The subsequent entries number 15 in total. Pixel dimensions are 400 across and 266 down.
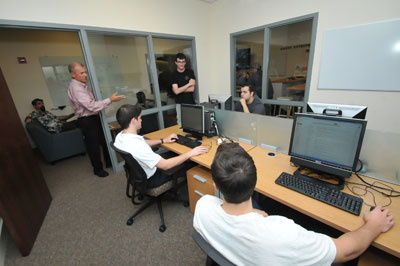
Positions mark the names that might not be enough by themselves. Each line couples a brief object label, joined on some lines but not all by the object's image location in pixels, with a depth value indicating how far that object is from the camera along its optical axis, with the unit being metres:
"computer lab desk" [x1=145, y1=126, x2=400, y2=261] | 0.86
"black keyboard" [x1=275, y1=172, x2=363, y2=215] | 1.02
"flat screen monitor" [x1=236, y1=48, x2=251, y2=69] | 3.89
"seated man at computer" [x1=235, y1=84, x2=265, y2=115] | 2.57
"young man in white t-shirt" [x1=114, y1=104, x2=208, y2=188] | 1.54
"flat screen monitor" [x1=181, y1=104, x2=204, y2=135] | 2.12
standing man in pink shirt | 2.46
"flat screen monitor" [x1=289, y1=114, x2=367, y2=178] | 1.12
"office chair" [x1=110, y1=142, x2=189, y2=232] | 1.56
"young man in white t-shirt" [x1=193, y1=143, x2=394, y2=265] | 0.63
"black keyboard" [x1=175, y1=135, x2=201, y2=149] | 2.03
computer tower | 2.12
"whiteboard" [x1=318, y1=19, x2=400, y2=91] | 2.19
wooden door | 1.57
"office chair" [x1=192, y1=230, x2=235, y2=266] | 0.69
